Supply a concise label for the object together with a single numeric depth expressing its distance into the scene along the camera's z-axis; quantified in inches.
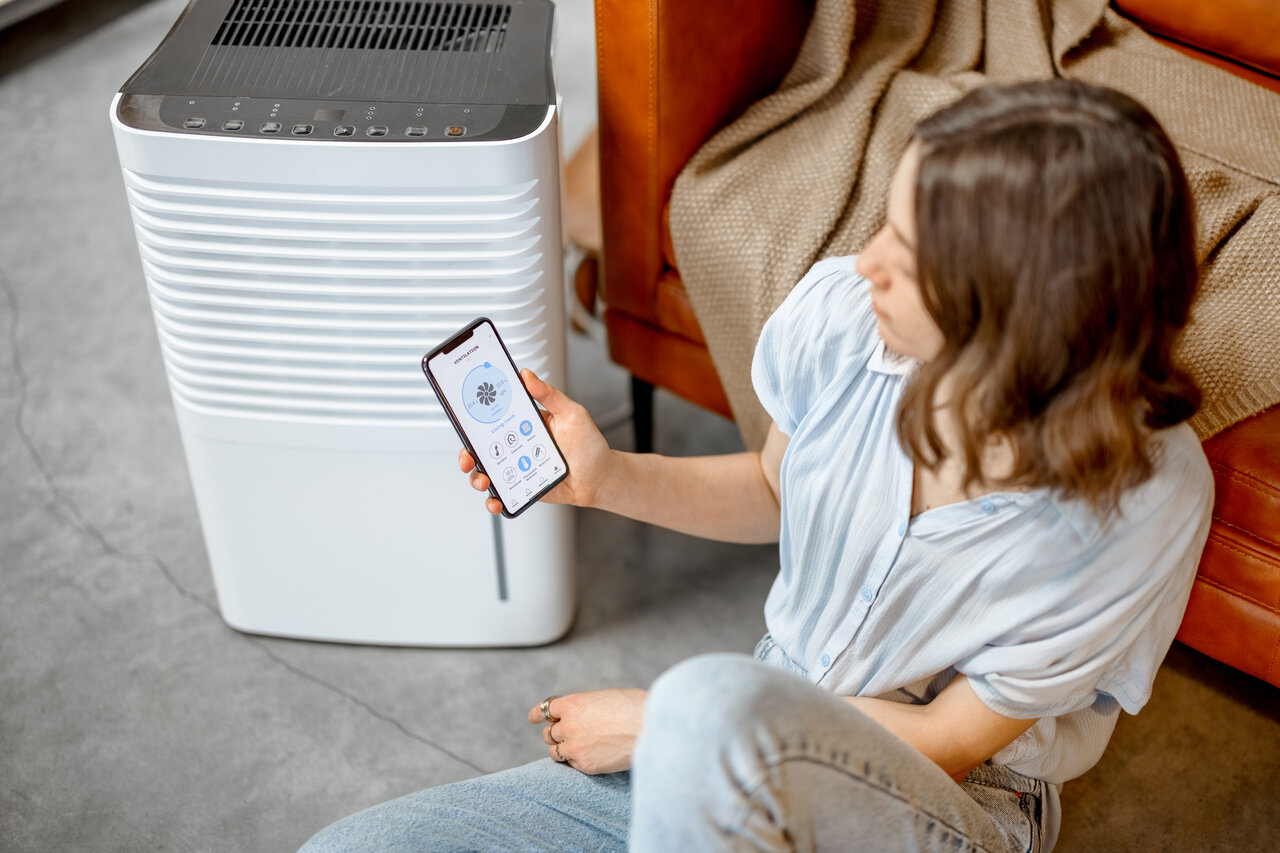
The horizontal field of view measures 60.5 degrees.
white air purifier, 35.3
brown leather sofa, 38.6
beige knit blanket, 42.3
